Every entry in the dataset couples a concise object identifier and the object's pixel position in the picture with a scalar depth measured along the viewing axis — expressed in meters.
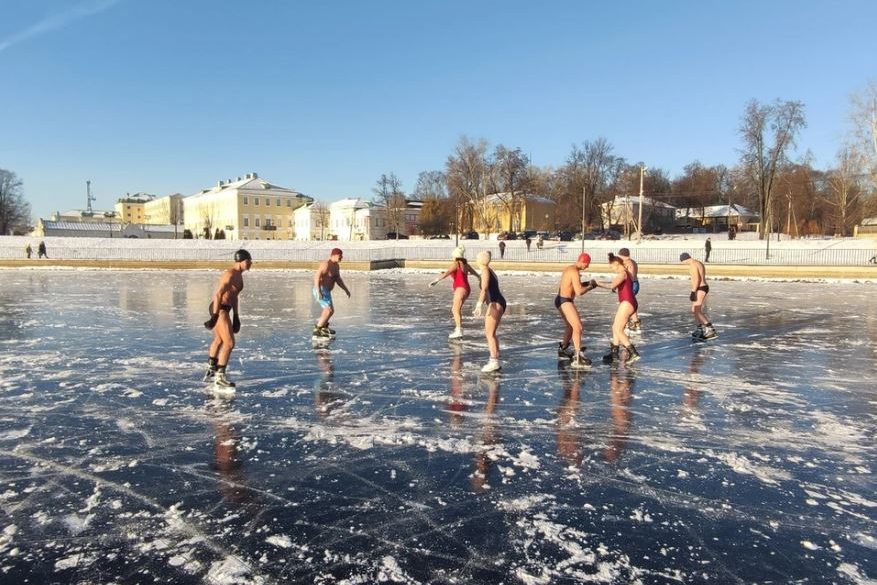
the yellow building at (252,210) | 92.44
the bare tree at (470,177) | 70.81
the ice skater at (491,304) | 8.38
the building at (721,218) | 84.12
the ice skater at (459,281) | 10.87
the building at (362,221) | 90.69
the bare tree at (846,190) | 48.45
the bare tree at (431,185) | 95.31
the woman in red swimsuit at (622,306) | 8.95
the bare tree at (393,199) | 85.81
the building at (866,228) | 51.15
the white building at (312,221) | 88.30
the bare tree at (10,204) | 83.00
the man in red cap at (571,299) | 8.59
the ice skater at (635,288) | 11.93
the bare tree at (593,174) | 75.75
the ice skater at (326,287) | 11.25
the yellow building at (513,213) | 72.38
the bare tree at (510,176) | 72.44
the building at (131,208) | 154.12
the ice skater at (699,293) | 11.27
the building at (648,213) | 76.69
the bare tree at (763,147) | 54.12
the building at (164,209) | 131.25
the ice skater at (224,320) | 7.36
